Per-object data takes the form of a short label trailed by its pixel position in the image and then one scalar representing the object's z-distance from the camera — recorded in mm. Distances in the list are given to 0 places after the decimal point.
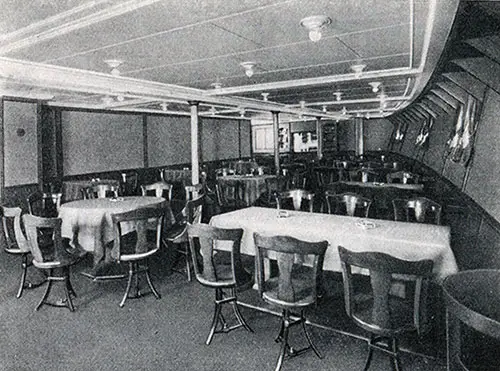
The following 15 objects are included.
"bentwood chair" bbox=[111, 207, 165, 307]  3820
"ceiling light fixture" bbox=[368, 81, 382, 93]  6777
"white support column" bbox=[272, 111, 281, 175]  11790
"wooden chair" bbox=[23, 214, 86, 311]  3573
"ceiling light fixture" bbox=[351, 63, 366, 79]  5457
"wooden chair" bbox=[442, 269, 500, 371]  1731
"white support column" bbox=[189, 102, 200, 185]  8462
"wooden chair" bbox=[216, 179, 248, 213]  8539
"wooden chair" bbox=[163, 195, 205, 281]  4465
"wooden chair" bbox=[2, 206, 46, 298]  4141
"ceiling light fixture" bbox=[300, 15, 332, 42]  3209
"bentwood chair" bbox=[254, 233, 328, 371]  2564
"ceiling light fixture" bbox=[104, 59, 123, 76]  4719
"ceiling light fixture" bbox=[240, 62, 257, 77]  5088
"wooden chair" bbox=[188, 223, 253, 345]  2979
